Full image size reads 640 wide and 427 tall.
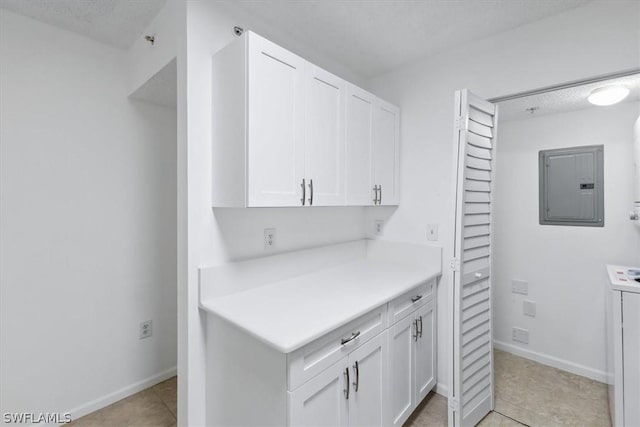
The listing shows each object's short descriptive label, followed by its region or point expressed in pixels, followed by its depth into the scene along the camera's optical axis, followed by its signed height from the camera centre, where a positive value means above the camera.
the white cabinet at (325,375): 1.13 -0.74
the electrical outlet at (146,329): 2.19 -0.89
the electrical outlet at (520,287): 2.27 -0.58
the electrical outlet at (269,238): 1.81 -0.16
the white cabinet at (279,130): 1.33 +0.43
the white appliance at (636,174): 1.68 +0.23
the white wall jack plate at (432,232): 2.14 -0.14
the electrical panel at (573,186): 1.93 +0.19
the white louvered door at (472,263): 1.64 -0.30
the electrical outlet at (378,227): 2.46 -0.12
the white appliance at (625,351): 1.43 -0.69
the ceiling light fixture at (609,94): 1.68 +0.71
